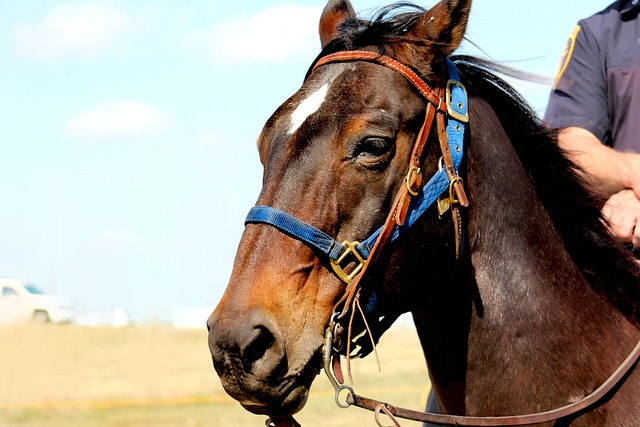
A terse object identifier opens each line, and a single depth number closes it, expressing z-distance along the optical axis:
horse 3.28
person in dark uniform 4.55
